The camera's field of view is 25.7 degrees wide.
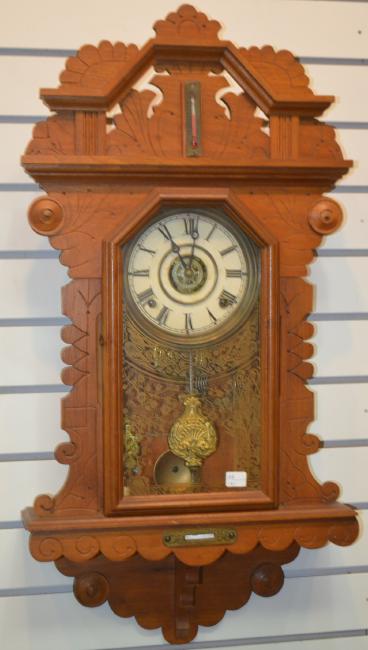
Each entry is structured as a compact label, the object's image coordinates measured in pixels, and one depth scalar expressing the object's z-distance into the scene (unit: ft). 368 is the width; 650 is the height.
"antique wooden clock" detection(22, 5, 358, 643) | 4.05
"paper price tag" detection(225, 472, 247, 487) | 4.17
